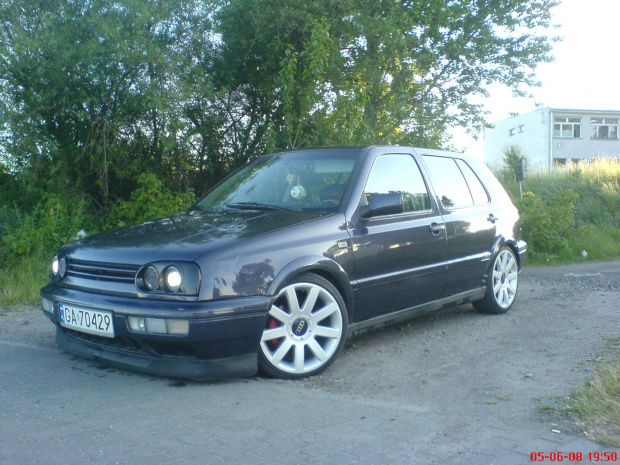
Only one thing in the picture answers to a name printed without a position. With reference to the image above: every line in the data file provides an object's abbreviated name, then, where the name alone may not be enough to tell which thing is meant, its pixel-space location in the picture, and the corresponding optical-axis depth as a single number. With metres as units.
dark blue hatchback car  3.94
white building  45.16
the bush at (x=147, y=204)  9.79
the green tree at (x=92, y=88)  8.81
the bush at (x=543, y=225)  11.95
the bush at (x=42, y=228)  8.70
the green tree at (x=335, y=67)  10.27
